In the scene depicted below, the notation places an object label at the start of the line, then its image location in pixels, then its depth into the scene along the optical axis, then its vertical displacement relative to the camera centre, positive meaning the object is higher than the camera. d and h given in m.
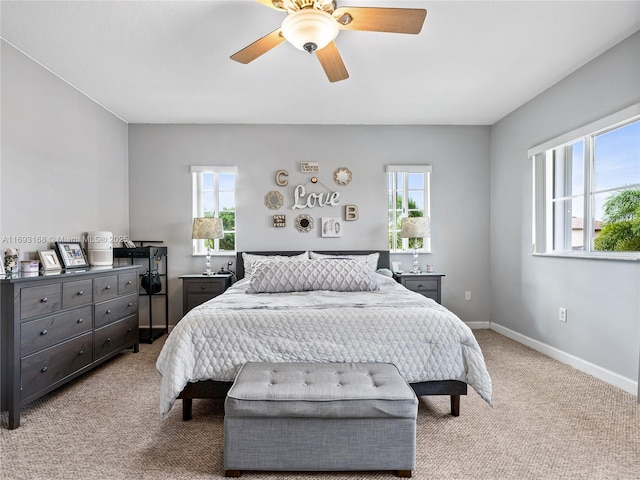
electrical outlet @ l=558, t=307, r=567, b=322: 3.30 -0.72
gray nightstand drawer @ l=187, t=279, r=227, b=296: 4.04 -0.57
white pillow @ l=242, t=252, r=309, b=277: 4.01 -0.25
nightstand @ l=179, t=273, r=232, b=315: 4.03 -0.59
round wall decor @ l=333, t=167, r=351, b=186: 4.49 +0.74
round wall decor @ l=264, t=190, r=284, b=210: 4.46 +0.44
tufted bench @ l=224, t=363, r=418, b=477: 1.66 -0.90
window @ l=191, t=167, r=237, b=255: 4.53 +0.43
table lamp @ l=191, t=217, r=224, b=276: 4.09 +0.09
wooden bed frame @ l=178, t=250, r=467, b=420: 2.18 -0.93
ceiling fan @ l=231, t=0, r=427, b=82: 1.90 +1.16
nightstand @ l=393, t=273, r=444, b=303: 4.06 -0.53
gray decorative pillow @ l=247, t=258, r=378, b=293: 3.19 -0.37
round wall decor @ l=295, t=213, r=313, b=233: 4.46 +0.17
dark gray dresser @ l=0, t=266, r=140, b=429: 2.17 -0.66
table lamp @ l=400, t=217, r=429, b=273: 4.18 +0.10
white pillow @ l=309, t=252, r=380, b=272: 4.11 -0.24
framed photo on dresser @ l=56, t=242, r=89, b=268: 3.13 -0.17
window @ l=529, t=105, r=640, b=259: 2.74 +0.39
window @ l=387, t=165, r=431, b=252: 4.59 +0.43
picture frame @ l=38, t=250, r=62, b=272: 2.91 -0.20
